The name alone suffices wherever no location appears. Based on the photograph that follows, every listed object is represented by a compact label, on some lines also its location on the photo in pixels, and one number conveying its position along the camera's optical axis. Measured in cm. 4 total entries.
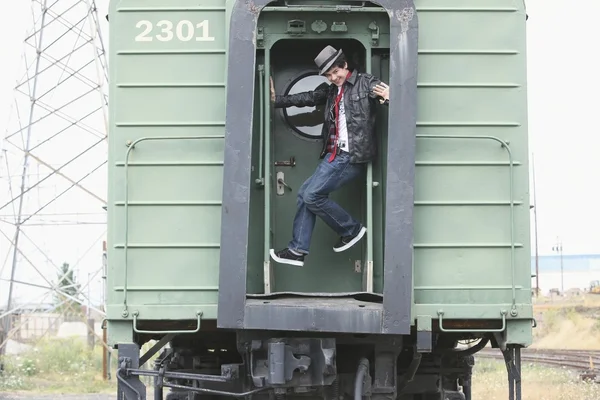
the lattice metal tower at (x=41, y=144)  2184
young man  700
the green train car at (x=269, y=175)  686
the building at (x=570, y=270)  8006
